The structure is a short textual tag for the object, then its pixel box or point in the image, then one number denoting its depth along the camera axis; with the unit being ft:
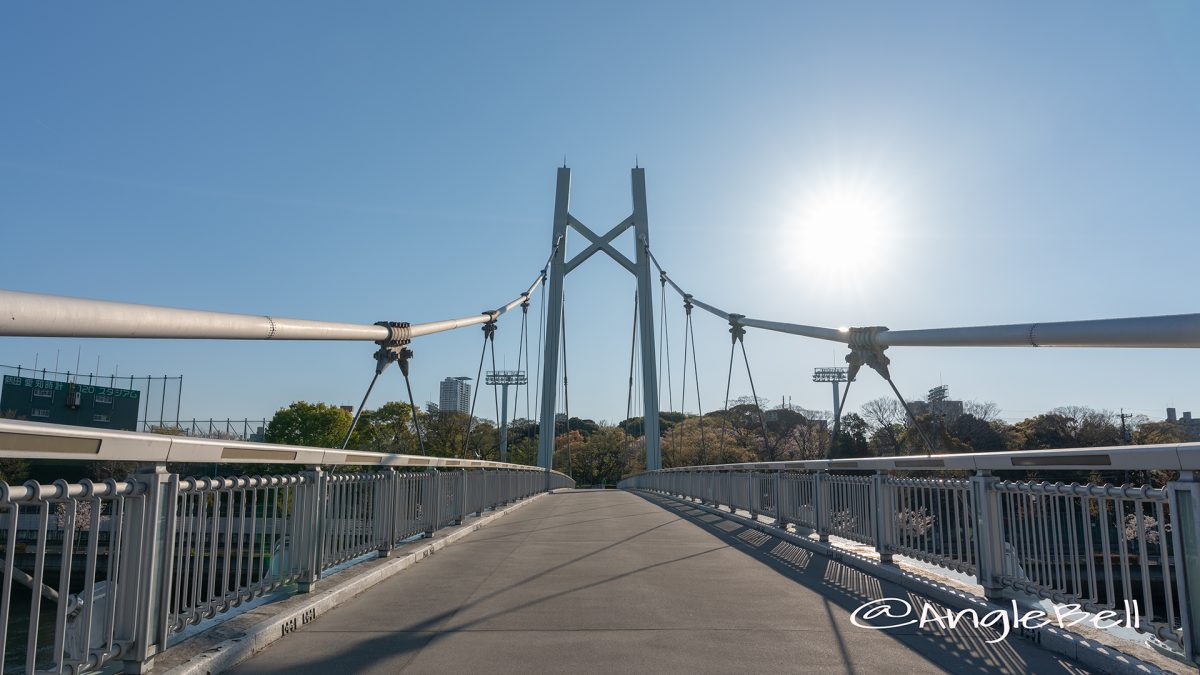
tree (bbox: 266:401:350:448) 188.75
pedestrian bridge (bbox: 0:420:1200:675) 11.11
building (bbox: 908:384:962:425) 156.74
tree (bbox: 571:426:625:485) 231.50
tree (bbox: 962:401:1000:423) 166.30
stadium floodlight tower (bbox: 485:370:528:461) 239.21
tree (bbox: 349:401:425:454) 178.60
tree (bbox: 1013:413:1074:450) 124.36
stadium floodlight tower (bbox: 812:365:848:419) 250.90
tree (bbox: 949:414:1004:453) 136.56
